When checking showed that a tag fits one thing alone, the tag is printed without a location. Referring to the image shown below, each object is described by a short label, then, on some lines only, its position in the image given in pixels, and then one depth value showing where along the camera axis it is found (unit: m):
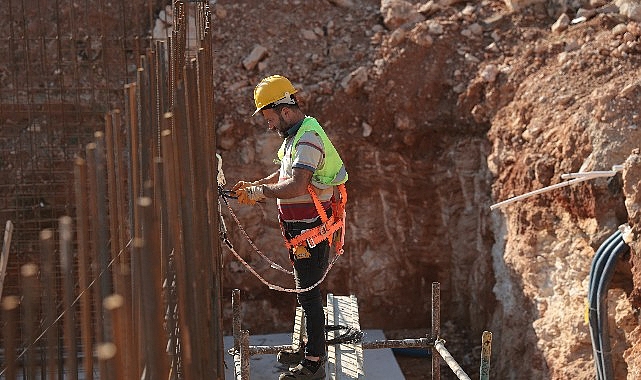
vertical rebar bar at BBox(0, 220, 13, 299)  5.32
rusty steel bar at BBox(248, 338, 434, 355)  10.58
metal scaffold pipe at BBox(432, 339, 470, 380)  9.77
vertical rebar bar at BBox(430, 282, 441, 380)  10.83
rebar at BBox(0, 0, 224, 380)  3.54
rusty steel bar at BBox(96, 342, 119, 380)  3.12
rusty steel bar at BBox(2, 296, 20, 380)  3.22
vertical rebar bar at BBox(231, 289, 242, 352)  10.34
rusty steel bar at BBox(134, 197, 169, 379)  3.54
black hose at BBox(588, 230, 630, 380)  11.60
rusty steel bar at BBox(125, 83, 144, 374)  3.80
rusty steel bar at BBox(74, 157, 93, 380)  3.67
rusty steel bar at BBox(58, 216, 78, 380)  3.50
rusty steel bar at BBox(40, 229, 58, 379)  3.44
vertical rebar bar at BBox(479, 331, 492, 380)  9.89
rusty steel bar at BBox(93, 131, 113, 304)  4.25
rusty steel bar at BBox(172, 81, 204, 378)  4.73
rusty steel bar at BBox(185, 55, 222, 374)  5.44
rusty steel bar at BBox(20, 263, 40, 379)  3.09
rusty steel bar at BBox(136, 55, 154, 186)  5.05
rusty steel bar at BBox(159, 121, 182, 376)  4.57
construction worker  7.79
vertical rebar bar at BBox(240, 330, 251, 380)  9.87
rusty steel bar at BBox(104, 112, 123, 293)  5.19
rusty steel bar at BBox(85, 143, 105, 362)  4.19
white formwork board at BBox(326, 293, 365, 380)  8.95
